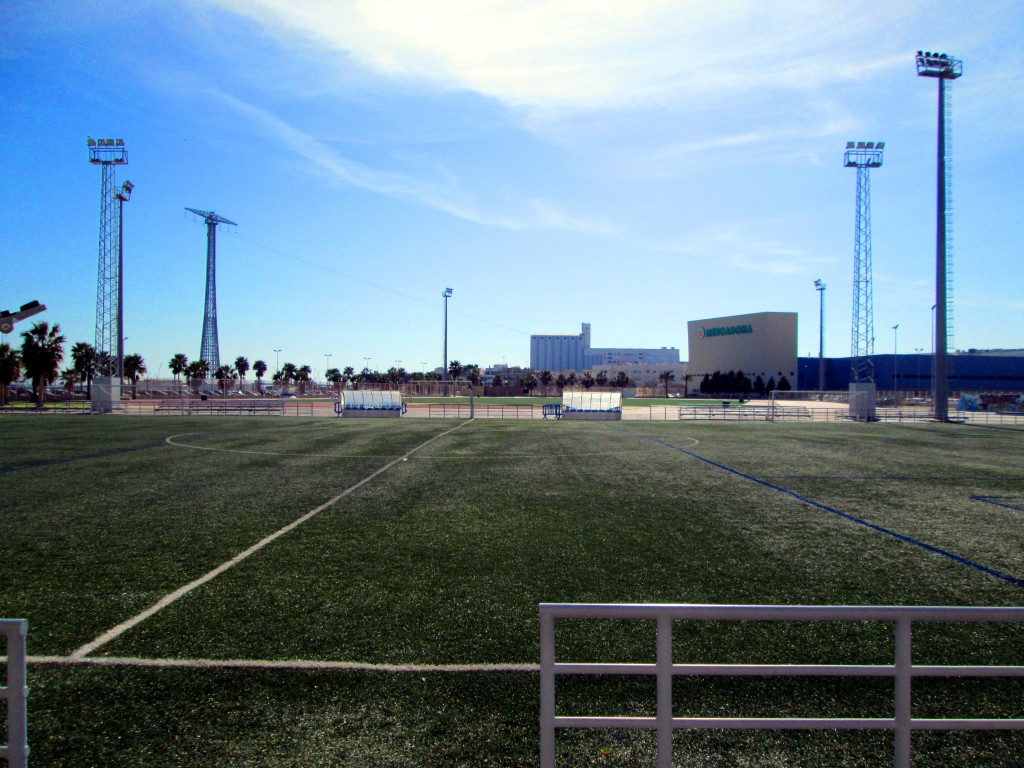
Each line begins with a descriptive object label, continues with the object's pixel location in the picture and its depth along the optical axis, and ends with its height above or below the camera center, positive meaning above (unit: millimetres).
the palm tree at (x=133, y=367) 92688 +1861
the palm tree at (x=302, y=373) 127438 +1736
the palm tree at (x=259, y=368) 128625 +2548
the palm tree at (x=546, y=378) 137462 +1414
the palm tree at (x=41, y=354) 62344 +2400
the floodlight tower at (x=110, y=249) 43938 +9066
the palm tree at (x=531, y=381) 108138 +698
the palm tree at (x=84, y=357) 77188 +2666
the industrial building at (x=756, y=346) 102250 +6664
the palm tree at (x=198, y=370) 83250 +1531
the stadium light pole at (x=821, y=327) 74188 +6953
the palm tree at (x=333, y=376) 127975 +1243
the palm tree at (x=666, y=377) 133875 +1952
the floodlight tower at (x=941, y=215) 36281 +9742
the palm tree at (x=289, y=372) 128125 +1933
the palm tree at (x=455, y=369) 134700 +3058
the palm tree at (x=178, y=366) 102250 +2274
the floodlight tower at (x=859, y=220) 48312 +12422
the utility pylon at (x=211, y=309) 78000 +8645
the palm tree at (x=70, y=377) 84188 +283
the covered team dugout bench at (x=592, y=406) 40438 -1360
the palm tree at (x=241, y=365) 121688 +3025
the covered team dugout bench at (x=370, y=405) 40750 -1485
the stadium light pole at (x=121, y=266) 43500 +7626
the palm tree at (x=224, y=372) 87900 +1385
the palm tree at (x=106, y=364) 45062 +1109
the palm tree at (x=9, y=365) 63031 +1312
